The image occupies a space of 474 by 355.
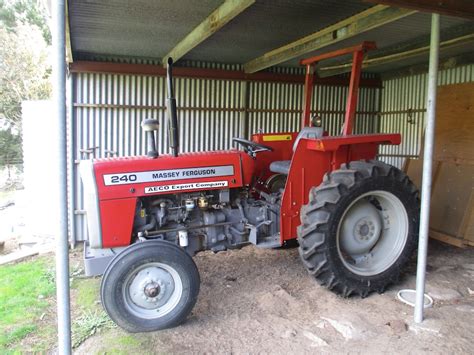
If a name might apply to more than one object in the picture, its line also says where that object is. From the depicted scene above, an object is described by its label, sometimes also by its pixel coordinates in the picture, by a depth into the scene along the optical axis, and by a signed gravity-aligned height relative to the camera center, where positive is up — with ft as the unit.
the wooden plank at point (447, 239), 16.94 -4.15
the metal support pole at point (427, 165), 10.19 -0.76
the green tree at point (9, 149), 53.31 -2.74
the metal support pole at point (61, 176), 6.42 -0.74
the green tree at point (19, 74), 49.52 +6.00
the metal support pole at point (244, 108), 22.45 +1.14
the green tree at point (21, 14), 56.85 +14.85
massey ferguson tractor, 10.99 -2.48
